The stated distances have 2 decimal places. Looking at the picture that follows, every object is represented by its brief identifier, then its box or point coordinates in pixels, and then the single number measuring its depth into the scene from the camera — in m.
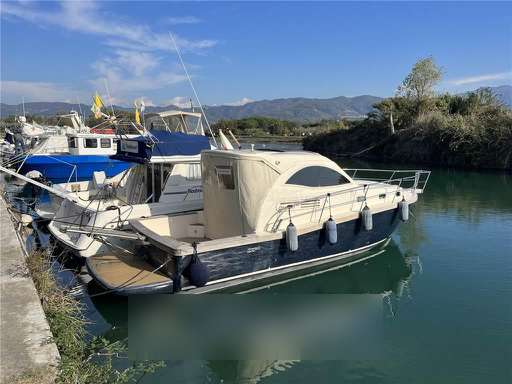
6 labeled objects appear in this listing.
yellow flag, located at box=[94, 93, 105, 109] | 20.31
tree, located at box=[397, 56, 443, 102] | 38.22
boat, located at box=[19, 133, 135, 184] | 22.16
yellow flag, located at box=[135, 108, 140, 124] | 13.71
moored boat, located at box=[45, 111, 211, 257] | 8.73
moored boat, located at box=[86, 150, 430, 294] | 7.51
